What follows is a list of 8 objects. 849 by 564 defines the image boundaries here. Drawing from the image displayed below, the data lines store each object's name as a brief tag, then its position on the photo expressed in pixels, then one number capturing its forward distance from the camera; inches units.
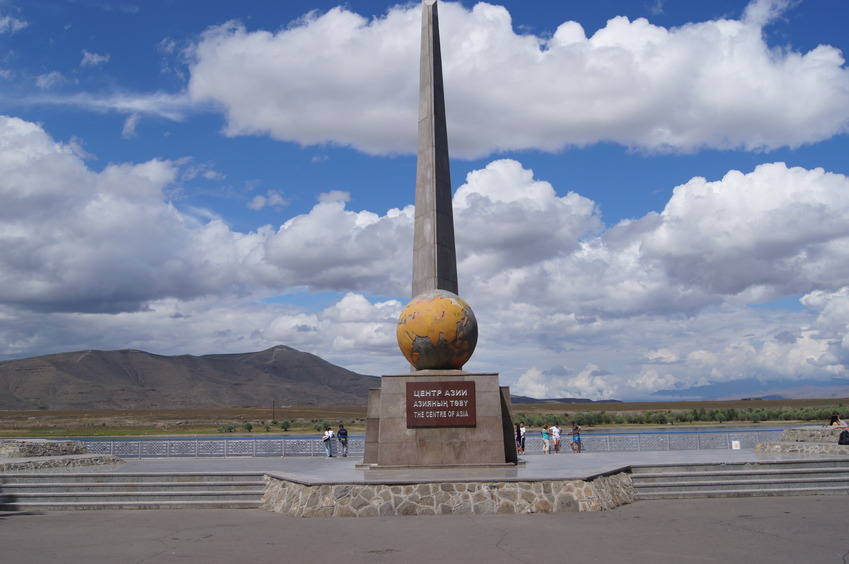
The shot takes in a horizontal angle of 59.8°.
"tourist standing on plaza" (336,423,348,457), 975.6
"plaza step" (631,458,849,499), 591.5
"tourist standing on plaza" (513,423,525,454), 987.1
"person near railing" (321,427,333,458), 971.6
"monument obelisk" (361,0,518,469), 648.4
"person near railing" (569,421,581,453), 994.7
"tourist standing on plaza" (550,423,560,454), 1039.0
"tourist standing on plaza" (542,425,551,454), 1024.1
